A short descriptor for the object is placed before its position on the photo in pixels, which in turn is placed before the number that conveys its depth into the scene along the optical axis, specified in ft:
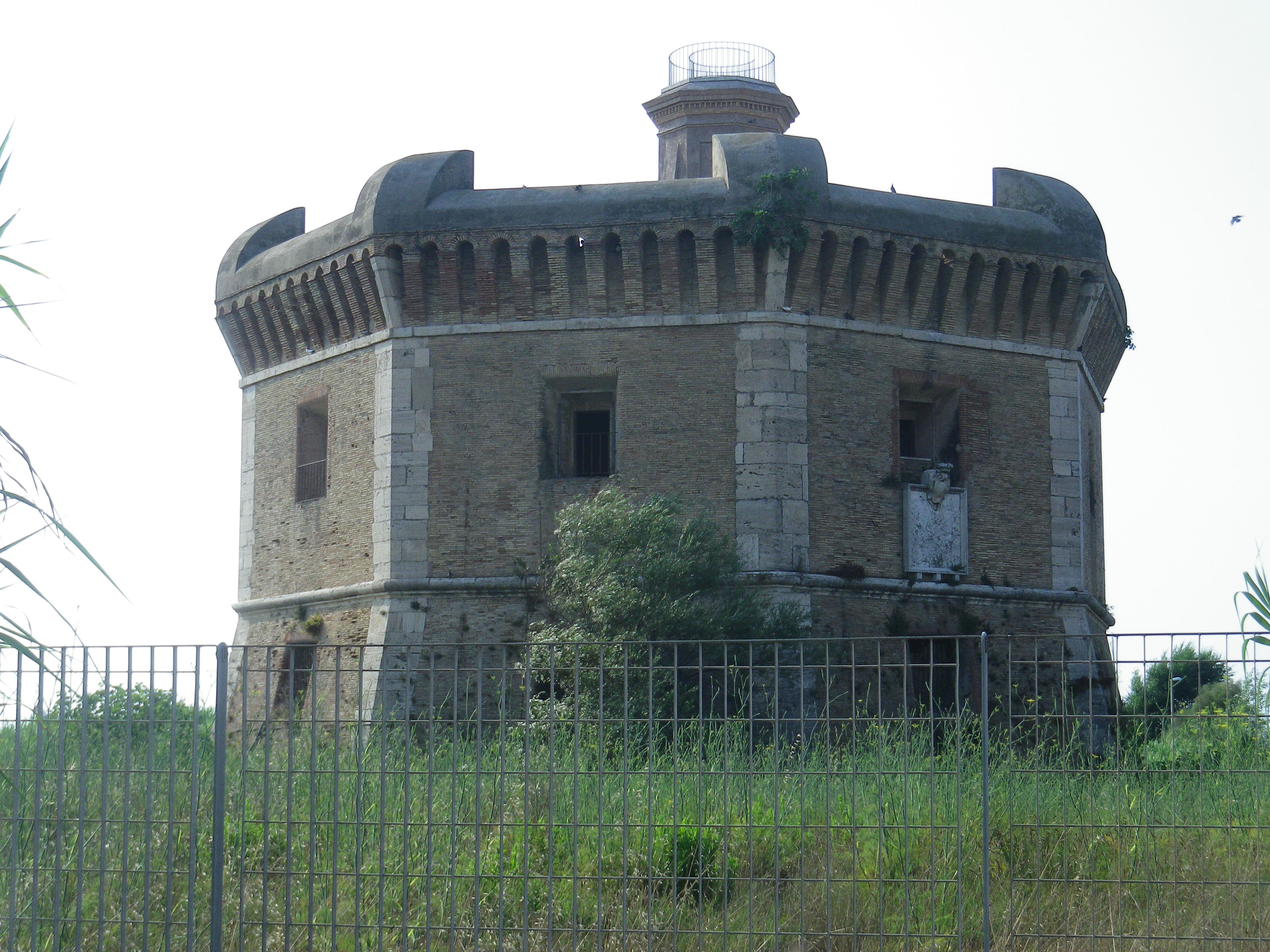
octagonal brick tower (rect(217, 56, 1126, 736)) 103.24
